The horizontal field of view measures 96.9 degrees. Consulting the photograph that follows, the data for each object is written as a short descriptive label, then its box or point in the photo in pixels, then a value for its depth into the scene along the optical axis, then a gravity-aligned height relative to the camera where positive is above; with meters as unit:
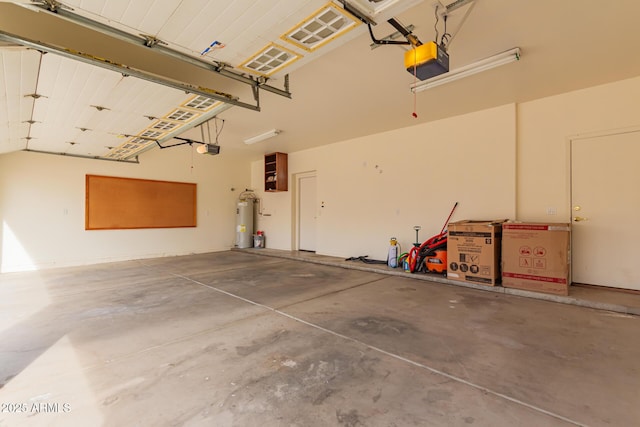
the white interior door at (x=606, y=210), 3.90 +0.09
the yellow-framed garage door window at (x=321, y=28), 2.00 +1.43
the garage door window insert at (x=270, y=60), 2.45 +1.44
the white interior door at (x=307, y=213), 8.21 +0.05
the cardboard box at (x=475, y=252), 4.22 -0.56
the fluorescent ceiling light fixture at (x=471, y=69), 3.16 +1.79
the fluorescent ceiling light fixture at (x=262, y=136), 6.21 +1.81
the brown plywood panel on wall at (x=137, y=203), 6.91 +0.29
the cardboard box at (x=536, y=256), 3.70 -0.56
